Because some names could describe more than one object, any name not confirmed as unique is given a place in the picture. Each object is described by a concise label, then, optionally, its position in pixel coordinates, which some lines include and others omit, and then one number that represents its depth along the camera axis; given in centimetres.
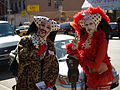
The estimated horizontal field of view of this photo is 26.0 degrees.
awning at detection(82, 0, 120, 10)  2970
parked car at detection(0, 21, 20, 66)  888
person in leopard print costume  307
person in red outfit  344
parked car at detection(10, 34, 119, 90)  493
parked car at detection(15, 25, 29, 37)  2204
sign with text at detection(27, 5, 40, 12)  4006
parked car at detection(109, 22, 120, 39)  2005
